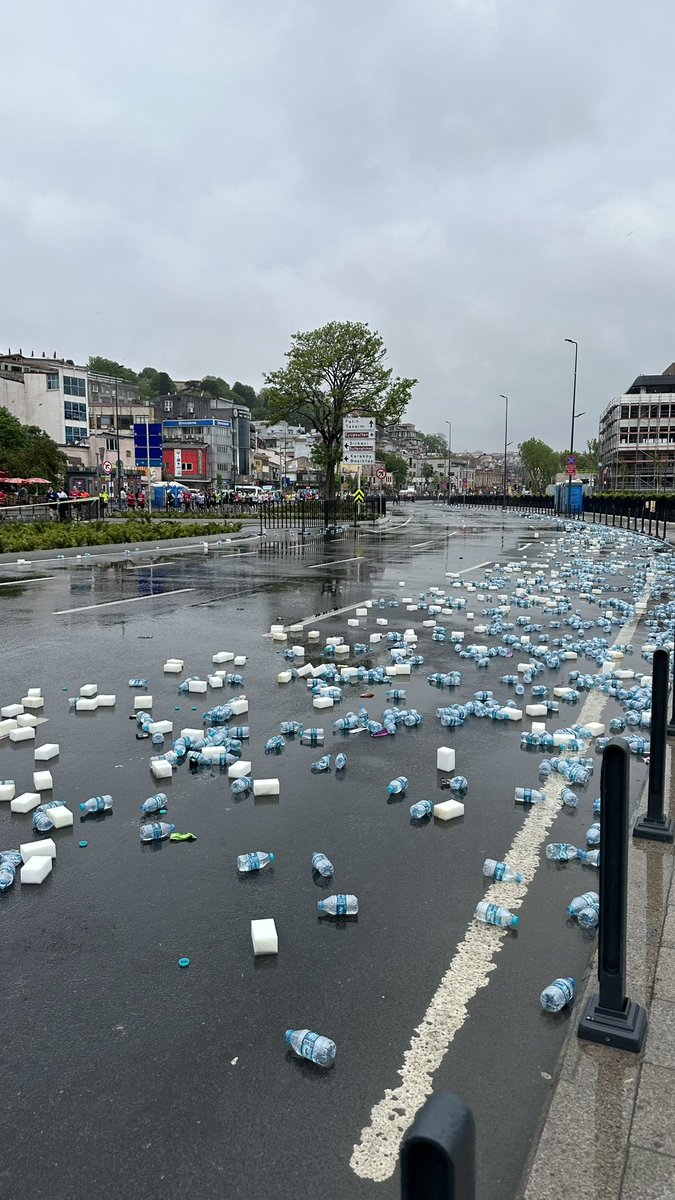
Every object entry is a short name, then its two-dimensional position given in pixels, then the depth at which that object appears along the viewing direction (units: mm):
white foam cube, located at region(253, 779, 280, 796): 5090
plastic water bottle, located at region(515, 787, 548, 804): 5020
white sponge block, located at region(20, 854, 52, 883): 3994
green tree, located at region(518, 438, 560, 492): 169250
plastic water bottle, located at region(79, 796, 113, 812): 4840
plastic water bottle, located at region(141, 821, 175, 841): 4480
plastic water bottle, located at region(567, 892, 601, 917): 3724
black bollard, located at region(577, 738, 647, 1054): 2752
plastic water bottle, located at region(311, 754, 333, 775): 5562
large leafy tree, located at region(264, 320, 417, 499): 46812
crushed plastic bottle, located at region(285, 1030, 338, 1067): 2732
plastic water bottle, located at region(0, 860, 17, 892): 3959
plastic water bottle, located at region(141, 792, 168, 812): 4836
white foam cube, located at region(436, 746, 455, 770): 5570
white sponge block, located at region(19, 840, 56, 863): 4188
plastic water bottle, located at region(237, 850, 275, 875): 4090
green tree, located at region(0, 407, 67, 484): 61344
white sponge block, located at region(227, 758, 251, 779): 5352
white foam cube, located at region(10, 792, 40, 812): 4797
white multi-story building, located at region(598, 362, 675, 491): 128625
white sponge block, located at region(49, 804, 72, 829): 4605
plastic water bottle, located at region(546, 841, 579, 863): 4258
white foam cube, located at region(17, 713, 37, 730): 6432
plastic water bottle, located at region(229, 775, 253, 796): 5164
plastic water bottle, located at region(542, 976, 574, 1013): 3039
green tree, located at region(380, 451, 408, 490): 186500
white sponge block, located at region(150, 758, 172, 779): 5340
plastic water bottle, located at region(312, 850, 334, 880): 4035
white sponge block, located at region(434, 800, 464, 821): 4734
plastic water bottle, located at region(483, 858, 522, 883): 4035
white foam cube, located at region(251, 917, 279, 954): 3367
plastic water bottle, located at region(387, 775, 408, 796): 5121
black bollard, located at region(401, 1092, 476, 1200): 1293
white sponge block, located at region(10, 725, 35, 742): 6109
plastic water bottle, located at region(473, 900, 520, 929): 3629
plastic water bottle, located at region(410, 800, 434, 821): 4746
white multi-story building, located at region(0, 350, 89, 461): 98188
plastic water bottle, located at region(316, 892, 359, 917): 3697
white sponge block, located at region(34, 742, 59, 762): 5676
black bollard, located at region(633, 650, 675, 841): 4266
